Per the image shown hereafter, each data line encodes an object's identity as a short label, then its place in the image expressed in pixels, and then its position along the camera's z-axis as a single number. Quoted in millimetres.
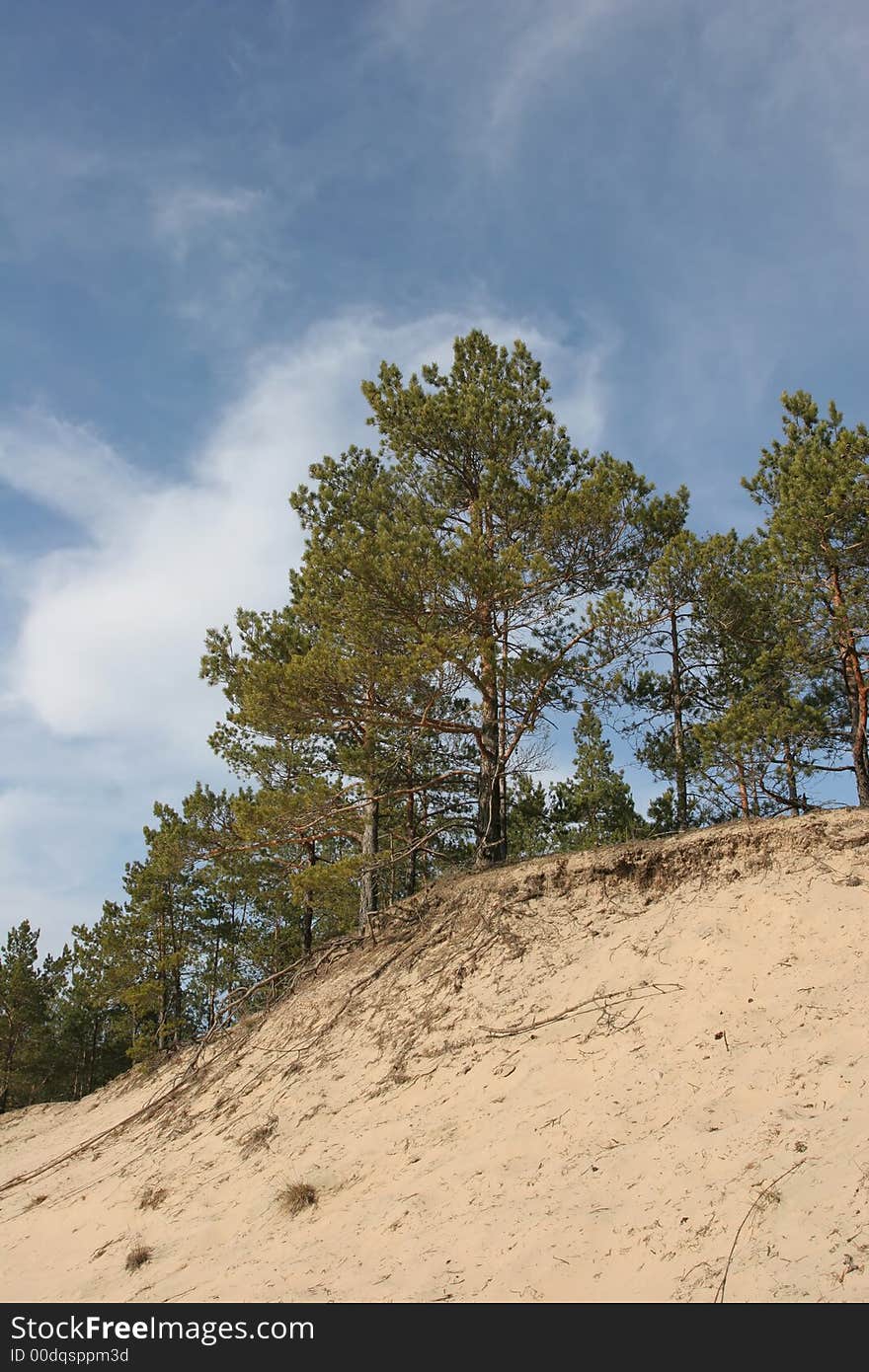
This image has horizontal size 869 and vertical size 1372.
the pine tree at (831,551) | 17562
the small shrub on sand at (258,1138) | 10974
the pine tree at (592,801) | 21234
